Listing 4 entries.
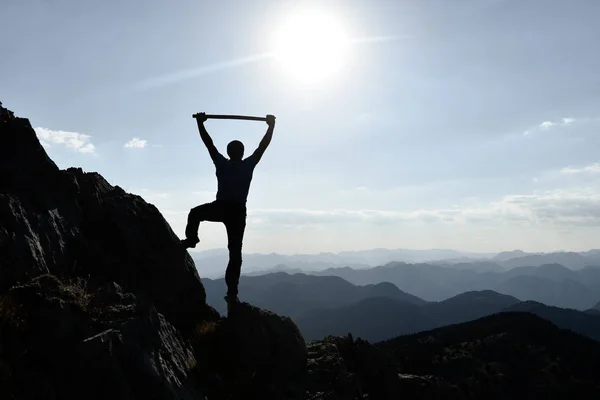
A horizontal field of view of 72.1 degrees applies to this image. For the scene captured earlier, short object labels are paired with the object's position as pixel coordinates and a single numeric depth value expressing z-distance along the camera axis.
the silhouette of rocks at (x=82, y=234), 11.84
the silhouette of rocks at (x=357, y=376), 13.73
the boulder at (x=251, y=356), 12.07
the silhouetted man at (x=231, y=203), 13.99
